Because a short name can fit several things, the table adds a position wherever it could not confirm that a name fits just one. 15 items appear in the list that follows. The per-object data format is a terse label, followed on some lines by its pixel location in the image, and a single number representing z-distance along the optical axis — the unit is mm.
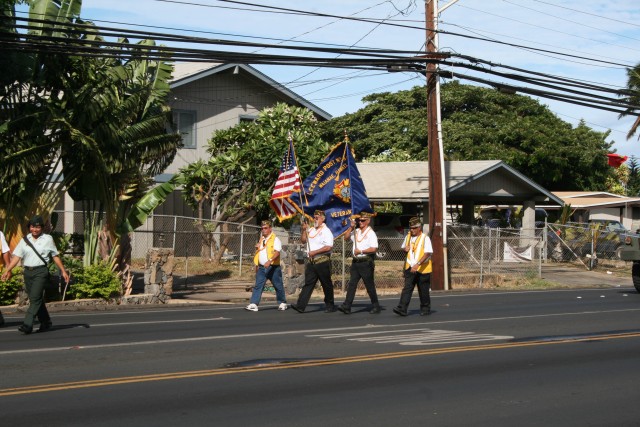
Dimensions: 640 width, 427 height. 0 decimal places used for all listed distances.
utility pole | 23469
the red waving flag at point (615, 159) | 40375
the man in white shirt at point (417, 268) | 15828
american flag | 21422
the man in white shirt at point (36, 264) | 13086
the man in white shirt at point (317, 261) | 16469
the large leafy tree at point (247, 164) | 27297
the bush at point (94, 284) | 18297
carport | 30078
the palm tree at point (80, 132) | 18172
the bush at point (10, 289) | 17328
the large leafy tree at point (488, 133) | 47594
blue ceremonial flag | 21672
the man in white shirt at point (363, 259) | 16156
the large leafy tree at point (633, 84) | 40969
